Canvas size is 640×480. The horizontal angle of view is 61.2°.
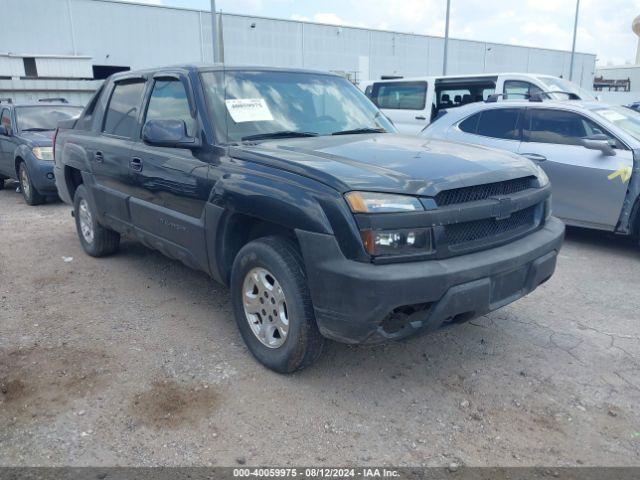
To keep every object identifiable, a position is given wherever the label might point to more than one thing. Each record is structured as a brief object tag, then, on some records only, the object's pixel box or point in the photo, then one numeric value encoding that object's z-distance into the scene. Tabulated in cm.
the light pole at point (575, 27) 2919
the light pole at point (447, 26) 2411
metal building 2978
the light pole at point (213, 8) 1498
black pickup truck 274
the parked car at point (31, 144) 873
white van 966
